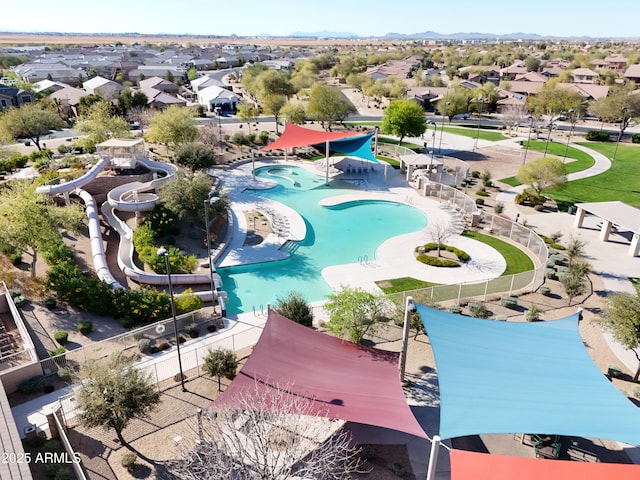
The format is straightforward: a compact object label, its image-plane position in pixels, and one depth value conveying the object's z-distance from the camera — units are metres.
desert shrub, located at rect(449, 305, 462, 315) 23.56
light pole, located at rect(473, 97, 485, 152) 58.83
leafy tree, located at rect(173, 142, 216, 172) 38.91
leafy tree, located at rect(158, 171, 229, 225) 30.72
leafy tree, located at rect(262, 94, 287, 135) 62.40
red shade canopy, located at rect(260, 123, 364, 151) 44.44
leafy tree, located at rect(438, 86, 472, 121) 71.44
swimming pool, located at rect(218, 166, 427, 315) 27.16
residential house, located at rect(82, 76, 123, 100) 76.38
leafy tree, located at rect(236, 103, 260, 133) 63.47
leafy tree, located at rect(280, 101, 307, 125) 58.34
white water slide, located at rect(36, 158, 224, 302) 26.34
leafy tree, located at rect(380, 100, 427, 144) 52.00
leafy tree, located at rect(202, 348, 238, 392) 18.06
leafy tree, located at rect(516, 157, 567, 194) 38.50
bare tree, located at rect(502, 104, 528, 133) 67.00
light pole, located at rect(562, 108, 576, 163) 53.47
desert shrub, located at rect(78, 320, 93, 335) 21.72
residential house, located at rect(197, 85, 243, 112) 77.69
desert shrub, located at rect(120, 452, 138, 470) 14.45
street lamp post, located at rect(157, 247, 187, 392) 16.44
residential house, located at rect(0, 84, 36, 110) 67.81
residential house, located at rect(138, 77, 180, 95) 85.11
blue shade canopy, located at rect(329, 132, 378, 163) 43.19
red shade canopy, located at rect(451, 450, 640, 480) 11.31
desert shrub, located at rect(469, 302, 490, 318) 23.56
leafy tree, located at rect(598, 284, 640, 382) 17.58
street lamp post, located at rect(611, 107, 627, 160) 56.27
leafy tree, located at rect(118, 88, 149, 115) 68.06
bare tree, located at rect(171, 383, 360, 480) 11.58
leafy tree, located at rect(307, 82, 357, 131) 56.94
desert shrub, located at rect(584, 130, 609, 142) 62.91
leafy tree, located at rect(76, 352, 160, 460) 14.09
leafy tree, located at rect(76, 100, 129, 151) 42.75
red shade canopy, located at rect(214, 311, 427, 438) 13.84
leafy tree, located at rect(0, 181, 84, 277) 24.44
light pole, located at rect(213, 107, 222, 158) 53.99
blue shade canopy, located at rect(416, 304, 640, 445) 12.29
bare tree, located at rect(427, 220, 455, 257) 30.74
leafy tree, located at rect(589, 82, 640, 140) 60.25
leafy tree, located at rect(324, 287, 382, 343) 19.20
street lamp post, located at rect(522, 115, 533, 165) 51.35
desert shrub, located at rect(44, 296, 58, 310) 23.33
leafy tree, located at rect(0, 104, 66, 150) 47.41
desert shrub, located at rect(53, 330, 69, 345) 20.81
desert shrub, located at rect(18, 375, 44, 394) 17.81
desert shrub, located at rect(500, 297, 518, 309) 24.45
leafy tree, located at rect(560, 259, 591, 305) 24.50
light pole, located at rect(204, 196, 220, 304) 24.09
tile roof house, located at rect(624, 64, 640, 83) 99.75
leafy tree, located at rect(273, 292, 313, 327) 21.41
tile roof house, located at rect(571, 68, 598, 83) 98.69
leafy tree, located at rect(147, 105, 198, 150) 43.94
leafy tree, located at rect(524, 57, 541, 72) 125.75
